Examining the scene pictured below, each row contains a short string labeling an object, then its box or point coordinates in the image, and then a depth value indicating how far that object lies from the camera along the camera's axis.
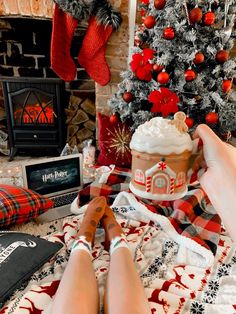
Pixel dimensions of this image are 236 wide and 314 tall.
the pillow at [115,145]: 2.01
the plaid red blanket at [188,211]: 1.20
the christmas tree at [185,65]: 1.69
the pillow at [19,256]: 0.89
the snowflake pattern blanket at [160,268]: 0.85
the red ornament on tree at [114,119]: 2.03
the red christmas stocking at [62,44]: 2.07
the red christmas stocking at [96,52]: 2.10
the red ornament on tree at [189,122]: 1.77
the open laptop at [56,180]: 1.46
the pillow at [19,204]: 1.20
